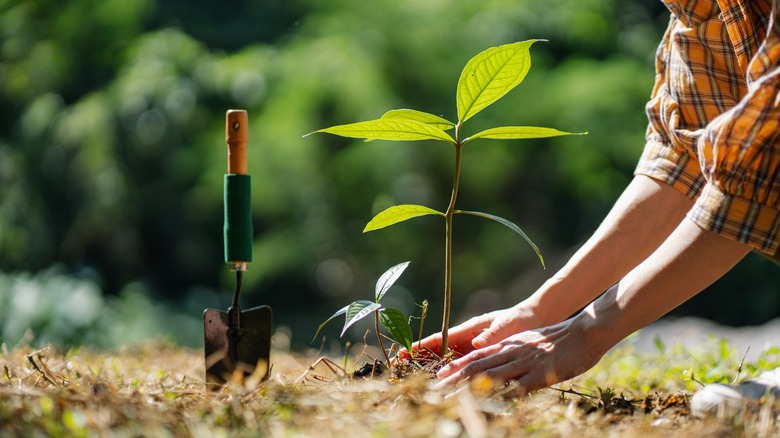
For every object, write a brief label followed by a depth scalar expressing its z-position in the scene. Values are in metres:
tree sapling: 1.76
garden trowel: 1.84
